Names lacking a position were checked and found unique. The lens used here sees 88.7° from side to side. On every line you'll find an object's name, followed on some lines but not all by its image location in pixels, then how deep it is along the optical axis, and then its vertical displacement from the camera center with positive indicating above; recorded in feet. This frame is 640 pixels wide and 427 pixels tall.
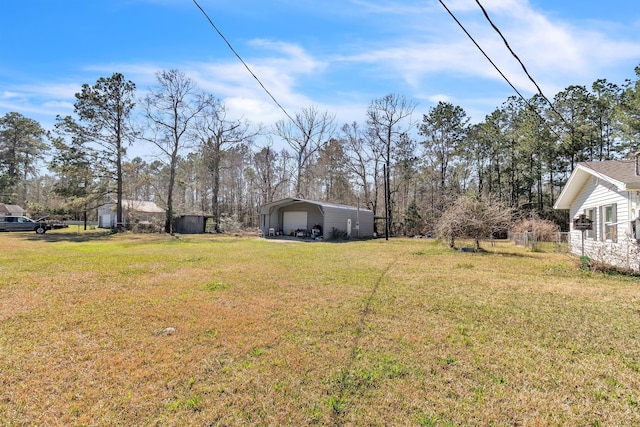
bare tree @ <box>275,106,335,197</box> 102.94 +28.34
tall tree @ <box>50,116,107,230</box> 73.87 +11.84
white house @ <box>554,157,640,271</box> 26.91 +1.39
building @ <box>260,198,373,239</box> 69.21 +0.34
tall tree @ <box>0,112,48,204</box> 117.80 +26.21
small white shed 98.86 +2.47
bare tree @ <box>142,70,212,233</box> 85.97 +31.38
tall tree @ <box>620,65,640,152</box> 62.39 +21.61
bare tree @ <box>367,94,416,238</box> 97.40 +31.23
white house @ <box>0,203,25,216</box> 106.52 +2.61
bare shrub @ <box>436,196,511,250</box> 45.32 +0.37
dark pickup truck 76.95 -1.43
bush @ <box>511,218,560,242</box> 60.34 -1.26
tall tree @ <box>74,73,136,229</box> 74.69 +25.20
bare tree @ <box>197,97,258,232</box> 97.60 +24.35
